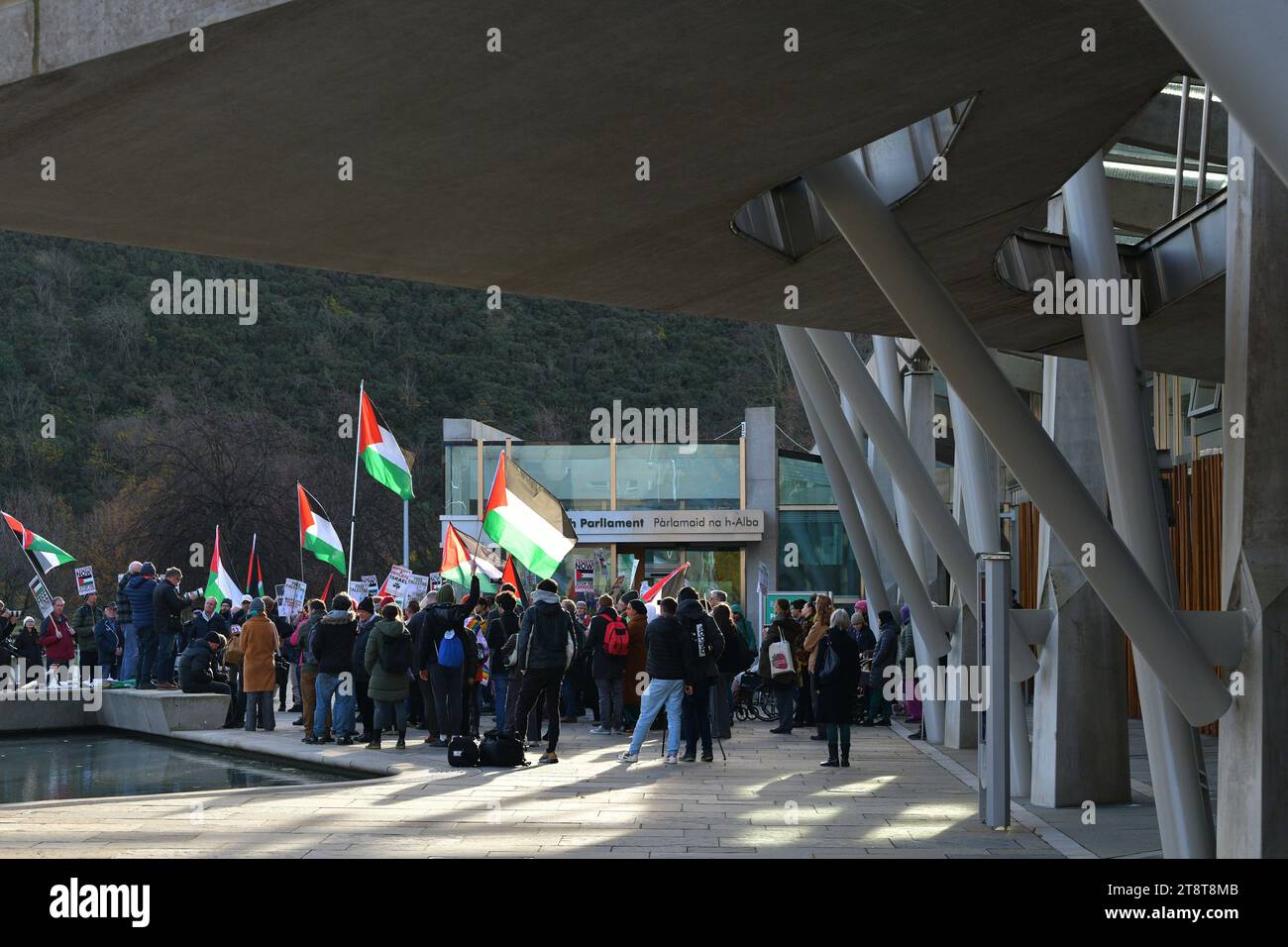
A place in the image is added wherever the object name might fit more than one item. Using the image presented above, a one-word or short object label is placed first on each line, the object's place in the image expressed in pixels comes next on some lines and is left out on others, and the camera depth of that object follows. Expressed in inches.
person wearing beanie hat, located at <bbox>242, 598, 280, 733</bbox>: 719.7
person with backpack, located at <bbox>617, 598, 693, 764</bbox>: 601.0
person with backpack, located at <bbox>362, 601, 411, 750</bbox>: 645.9
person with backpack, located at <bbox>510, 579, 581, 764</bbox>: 591.8
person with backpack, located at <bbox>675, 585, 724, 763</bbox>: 607.2
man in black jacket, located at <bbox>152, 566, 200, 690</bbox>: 853.2
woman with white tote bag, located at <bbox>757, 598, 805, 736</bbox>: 741.9
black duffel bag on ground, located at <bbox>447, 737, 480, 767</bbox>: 587.2
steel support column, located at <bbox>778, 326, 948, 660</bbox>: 699.4
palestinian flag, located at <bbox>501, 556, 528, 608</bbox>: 889.6
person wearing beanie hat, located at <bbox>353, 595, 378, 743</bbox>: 671.1
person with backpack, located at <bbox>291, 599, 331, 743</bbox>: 692.7
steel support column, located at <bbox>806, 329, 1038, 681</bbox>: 572.7
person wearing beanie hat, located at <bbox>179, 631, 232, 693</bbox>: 767.7
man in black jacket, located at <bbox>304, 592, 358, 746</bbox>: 677.3
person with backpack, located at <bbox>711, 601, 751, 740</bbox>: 717.3
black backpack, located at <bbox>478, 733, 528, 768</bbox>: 593.0
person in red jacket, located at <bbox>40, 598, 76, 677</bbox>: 940.6
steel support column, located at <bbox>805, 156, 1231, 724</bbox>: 345.7
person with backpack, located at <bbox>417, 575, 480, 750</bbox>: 631.2
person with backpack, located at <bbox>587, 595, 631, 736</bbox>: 721.0
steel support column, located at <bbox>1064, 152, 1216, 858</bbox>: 368.2
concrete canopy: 230.7
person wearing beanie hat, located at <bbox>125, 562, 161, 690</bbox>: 872.3
